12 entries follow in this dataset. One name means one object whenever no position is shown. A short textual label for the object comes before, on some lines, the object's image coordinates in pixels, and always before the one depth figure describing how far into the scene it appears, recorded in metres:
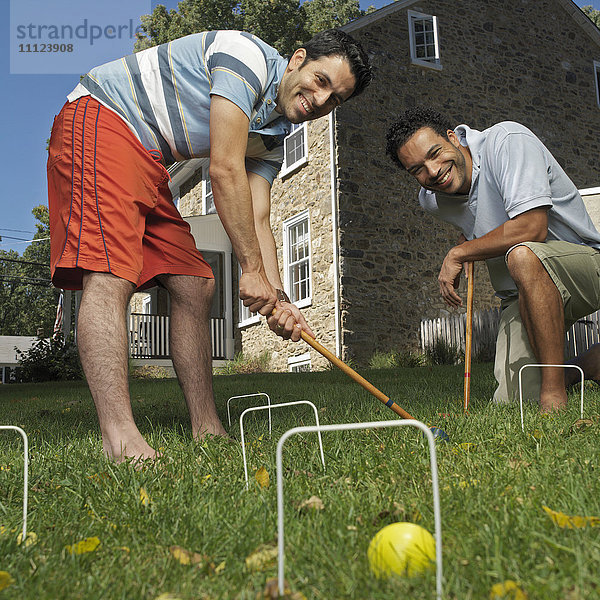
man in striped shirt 2.44
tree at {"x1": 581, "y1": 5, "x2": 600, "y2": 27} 26.00
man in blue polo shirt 3.09
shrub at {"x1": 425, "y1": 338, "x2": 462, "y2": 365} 10.30
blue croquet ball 2.32
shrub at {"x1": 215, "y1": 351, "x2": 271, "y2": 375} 12.88
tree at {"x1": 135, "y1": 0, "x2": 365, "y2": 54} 19.75
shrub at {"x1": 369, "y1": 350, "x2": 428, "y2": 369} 10.33
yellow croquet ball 1.17
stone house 11.11
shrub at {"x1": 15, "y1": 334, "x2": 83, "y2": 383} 11.73
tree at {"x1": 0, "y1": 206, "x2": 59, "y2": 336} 43.78
